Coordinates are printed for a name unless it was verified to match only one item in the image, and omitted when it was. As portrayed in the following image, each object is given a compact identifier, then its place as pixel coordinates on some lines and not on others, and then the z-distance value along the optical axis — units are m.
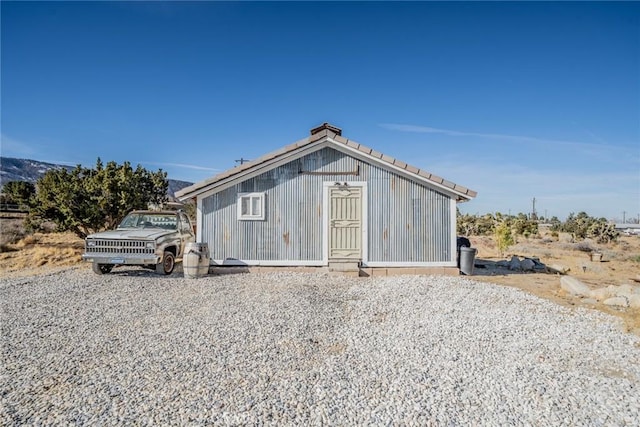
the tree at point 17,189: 31.75
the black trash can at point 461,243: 11.94
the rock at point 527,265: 13.65
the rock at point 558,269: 13.52
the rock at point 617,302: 8.01
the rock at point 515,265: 13.82
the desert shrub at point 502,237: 18.20
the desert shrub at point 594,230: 29.20
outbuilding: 11.48
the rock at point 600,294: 8.51
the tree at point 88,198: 15.55
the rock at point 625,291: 8.33
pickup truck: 10.25
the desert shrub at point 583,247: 23.07
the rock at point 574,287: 9.05
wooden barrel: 10.66
